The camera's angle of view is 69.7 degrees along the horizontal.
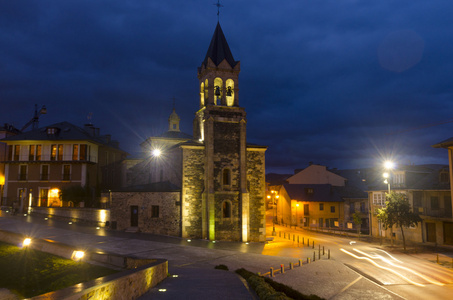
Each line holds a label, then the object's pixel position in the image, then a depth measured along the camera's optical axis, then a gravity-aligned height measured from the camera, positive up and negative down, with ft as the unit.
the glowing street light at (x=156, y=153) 127.52 +14.56
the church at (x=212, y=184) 99.91 +1.67
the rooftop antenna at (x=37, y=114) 180.65 +43.35
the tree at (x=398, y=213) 97.96 -7.35
